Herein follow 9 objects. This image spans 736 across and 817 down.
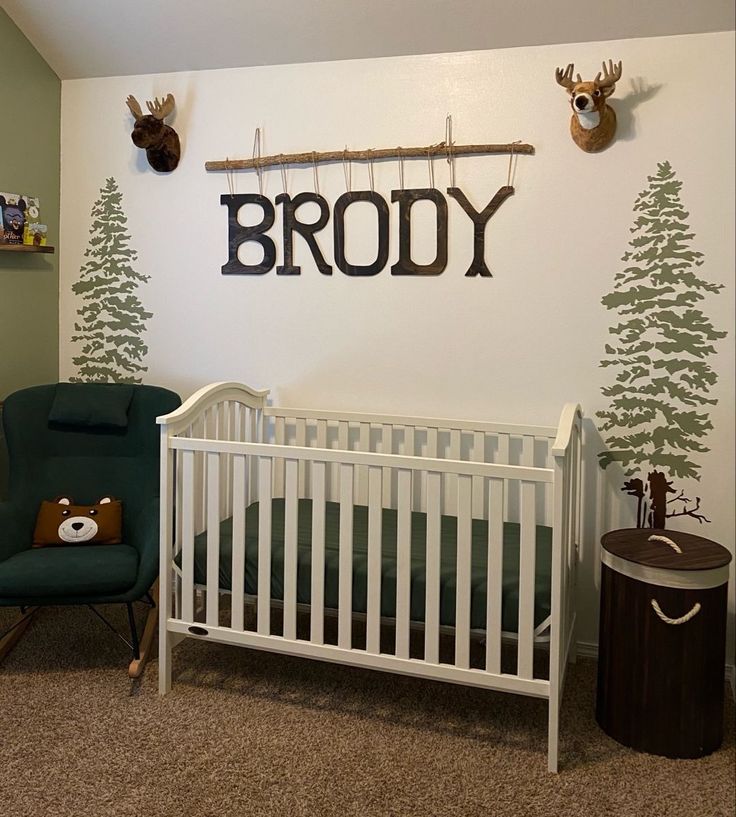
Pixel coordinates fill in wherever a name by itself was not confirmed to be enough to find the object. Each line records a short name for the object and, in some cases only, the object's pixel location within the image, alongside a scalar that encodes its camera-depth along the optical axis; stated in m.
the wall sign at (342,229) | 2.79
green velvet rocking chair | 2.74
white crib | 2.12
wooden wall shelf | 2.97
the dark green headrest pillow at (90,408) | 2.91
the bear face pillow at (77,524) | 2.79
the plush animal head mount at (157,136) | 3.03
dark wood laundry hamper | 2.11
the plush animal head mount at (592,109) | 2.45
